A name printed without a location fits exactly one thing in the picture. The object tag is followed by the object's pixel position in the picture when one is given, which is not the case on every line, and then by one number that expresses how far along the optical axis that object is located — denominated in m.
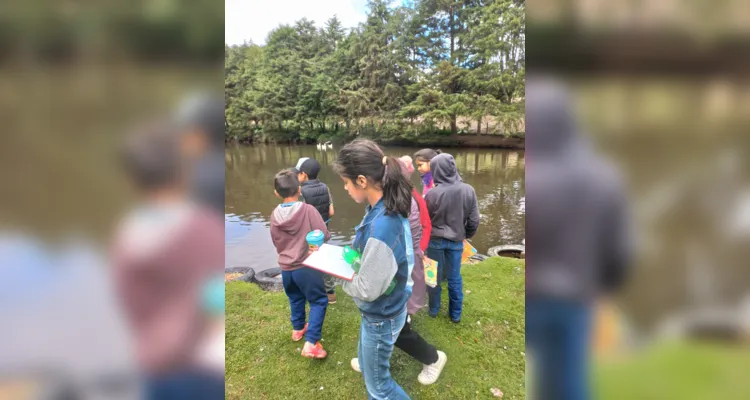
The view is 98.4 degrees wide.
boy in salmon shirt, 3.06
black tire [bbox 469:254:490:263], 6.00
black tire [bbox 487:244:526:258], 6.39
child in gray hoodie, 3.43
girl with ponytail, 1.77
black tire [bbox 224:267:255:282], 5.02
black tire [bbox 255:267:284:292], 4.77
